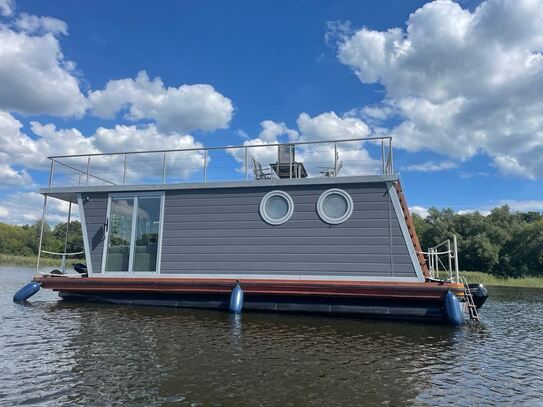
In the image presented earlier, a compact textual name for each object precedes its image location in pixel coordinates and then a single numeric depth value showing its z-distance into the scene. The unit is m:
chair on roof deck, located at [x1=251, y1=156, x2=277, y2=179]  12.60
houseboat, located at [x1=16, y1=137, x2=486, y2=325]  9.84
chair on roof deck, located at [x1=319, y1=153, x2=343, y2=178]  11.24
